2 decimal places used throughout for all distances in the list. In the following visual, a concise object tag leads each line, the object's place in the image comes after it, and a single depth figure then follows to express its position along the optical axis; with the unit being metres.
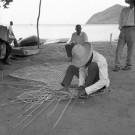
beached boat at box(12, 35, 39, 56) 7.82
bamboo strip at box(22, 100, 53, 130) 3.19
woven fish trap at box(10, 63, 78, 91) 4.98
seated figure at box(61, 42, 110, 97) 3.92
